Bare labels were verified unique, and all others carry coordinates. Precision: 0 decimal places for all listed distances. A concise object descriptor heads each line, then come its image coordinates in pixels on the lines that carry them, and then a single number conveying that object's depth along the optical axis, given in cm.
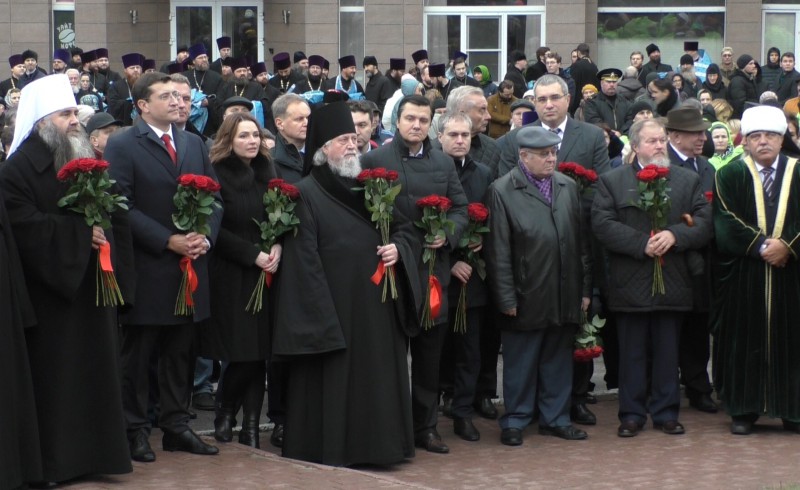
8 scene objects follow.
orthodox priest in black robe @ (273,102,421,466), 1330
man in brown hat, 1630
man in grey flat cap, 1470
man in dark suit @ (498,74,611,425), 1604
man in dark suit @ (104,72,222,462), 1315
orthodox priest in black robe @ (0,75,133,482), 1187
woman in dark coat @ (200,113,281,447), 1387
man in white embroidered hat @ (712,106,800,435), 1482
